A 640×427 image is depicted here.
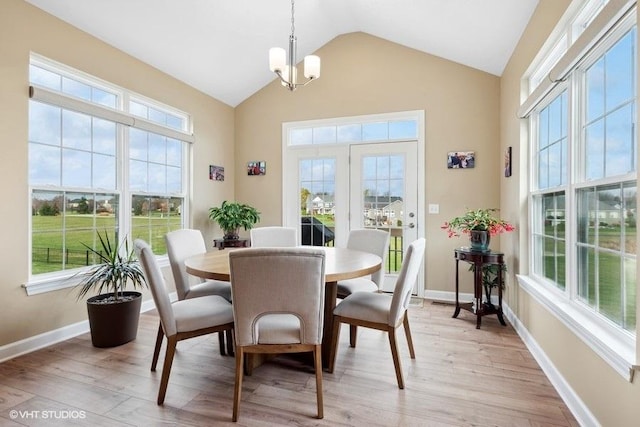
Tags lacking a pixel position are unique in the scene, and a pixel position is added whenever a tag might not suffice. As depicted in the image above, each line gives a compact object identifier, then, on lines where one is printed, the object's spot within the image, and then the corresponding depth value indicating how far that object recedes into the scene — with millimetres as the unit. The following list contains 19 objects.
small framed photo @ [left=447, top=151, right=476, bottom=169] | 3900
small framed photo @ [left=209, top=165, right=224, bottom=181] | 4534
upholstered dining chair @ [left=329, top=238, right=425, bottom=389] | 2029
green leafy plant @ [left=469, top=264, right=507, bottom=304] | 3428
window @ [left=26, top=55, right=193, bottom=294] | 2725
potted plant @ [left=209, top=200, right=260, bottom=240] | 4301
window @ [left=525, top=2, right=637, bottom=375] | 1542
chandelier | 2504
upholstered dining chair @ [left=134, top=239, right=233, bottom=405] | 1919
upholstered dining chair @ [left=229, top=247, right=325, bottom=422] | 1667
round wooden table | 1964
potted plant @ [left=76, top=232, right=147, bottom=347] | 2674
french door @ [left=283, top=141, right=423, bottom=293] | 4168
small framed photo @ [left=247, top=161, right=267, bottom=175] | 4832
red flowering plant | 3109
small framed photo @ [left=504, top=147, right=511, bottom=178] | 3314
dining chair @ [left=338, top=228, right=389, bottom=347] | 2738
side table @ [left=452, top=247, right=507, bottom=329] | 3137
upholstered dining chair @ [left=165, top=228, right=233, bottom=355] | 2620
